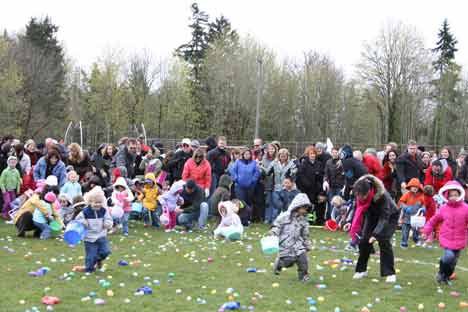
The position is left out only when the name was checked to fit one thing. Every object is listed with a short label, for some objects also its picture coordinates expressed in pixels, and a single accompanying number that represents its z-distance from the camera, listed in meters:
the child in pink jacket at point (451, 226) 8.65
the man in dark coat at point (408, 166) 15.09
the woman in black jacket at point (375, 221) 8.87
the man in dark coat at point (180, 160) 16.36
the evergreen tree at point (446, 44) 60.00
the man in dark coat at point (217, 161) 16.56
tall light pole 40.67
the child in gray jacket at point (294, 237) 8.68
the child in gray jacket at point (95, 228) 9.00
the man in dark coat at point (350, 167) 14.80
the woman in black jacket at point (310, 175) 16.16
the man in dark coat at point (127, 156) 16.31
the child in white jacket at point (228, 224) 12.97
